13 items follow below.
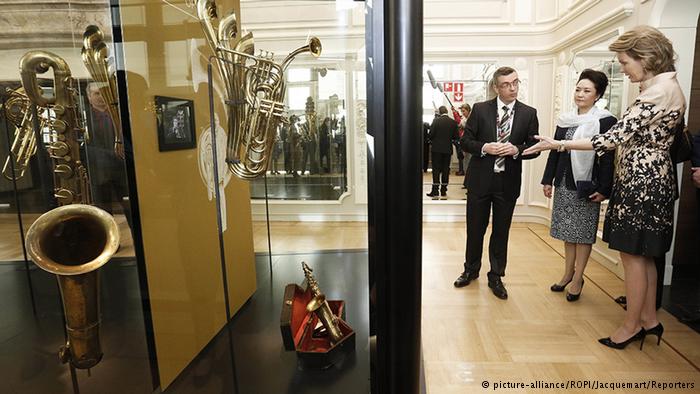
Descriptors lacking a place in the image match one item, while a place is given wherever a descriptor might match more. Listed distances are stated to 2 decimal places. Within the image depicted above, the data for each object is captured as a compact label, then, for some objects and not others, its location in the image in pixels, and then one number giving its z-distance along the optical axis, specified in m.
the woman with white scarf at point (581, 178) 2.78
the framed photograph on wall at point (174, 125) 1.34
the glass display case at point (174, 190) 1.13
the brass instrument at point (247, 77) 1.13
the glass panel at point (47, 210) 1.10
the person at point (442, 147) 5.48
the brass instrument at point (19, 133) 1.14
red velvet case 1.40
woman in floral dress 2.11
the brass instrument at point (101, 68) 1.16
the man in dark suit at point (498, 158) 3.00
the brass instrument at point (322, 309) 1.38
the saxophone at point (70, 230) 1.07
